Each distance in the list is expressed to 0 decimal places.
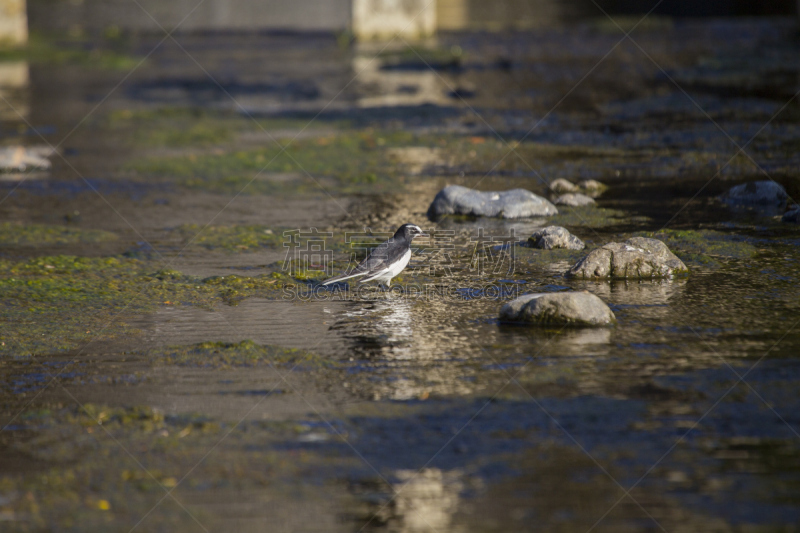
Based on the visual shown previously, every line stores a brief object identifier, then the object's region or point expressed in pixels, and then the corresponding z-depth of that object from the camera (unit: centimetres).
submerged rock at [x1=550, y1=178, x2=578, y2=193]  2183
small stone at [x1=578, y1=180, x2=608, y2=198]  2200
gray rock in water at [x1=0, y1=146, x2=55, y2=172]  2708
